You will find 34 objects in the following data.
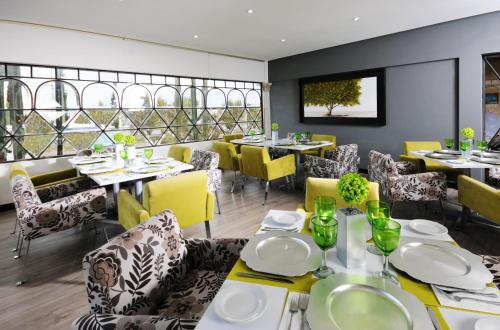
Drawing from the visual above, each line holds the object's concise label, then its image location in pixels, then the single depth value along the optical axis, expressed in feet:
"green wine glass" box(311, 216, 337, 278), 3.40
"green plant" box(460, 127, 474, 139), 11.51
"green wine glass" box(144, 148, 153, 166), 11.45
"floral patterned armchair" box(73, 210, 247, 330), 3.18
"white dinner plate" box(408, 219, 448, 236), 4.46
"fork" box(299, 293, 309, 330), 2.75
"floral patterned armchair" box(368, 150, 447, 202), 10.52
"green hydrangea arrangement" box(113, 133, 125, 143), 12.04
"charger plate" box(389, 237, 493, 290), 3.22
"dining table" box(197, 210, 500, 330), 2.71
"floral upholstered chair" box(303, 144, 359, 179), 12.44
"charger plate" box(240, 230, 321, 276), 3.61
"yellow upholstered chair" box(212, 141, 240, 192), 16.94
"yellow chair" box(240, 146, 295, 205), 14.16
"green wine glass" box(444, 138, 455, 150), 12.28
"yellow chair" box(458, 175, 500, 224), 7.61
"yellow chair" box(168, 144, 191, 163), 14.39
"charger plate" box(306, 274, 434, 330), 2.60
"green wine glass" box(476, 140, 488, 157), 11.42
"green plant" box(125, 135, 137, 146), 11.55
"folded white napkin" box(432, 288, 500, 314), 2.84
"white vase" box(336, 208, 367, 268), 3.66
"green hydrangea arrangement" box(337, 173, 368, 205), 4.09
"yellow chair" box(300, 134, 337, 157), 18.70
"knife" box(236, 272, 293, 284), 3.43
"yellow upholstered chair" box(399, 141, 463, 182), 12.90
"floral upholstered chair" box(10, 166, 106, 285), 7.80
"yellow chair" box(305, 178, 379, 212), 6.56
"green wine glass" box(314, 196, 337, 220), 4.47
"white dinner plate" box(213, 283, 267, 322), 2.85
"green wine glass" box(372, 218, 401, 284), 3.26
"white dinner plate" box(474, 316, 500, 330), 2.52
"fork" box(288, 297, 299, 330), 2.90
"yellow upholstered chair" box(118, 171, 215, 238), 7.34
